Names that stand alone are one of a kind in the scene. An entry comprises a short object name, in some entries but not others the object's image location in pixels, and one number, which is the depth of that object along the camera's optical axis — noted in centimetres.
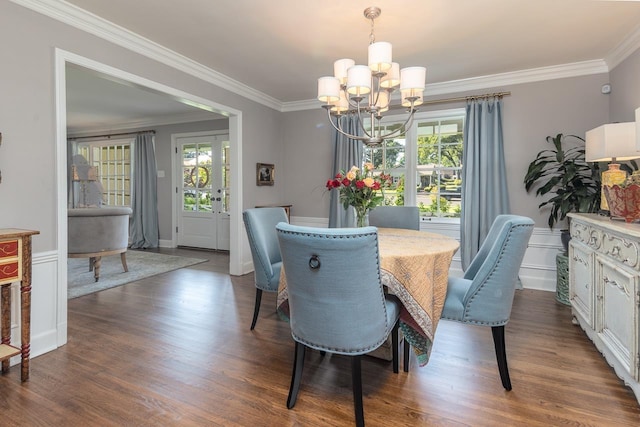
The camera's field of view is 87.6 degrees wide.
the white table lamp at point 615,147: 235
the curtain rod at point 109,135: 638
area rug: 378
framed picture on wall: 464
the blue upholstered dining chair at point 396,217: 324
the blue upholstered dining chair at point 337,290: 138
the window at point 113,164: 670
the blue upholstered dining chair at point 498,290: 177
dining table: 176
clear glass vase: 240
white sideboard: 173
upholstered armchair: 383
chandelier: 212
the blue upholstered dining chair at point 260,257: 254
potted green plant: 327
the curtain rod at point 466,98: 383
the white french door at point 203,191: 598
